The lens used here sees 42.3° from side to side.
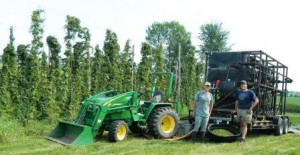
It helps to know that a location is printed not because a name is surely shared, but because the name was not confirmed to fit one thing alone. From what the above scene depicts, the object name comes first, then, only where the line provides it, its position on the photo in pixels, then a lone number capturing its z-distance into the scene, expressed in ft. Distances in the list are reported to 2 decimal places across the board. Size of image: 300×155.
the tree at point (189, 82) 76.23
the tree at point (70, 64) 49.52
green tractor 32.22
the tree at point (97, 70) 54.65
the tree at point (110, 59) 56.29
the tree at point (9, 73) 45.50
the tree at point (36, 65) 45.11
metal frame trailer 40.37
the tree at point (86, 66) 51.21
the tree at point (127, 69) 60.54
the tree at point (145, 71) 62.54
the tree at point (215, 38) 147.02
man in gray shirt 34.37
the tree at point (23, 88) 43.37
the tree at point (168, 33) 179.11
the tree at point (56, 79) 46.85
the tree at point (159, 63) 67.74
